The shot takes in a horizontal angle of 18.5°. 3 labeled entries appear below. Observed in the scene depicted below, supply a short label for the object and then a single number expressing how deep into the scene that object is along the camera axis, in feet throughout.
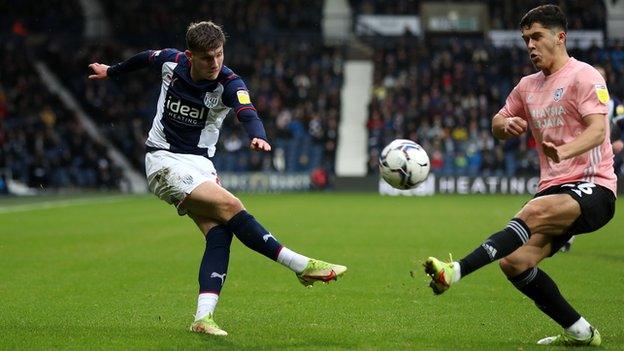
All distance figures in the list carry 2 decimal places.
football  47.14
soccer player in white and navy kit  45.68
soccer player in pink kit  40.55
